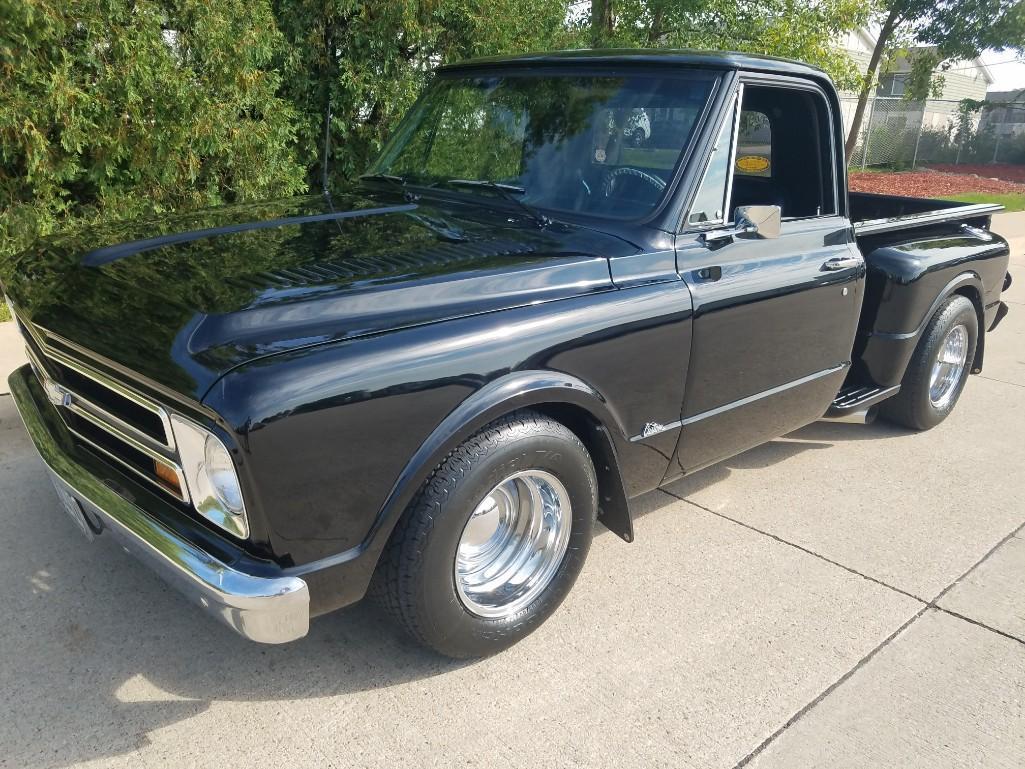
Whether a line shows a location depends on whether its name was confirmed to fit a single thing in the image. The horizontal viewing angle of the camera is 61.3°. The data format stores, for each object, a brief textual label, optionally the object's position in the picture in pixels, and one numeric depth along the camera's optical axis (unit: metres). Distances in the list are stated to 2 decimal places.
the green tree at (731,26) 9.14
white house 24.67
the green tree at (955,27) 19.16
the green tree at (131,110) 5.67
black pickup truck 2.21
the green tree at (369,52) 7.48
